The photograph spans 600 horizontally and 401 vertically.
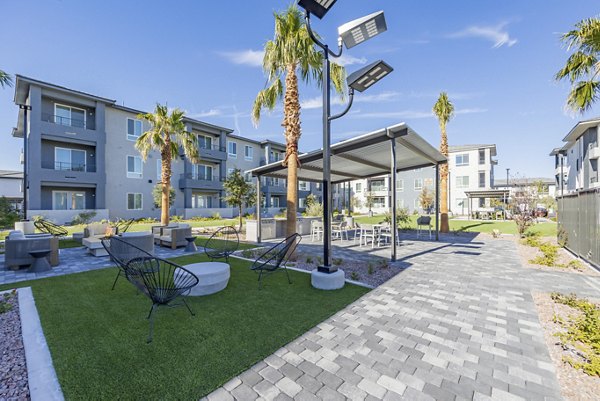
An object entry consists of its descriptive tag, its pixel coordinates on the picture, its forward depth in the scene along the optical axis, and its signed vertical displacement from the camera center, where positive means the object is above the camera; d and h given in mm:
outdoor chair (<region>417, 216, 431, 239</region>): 13086 -1037
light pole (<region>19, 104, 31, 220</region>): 13930 +2447
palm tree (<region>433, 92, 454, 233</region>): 16953 +5999
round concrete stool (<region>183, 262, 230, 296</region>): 4871 -1548
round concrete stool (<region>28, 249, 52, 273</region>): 6662 -1659
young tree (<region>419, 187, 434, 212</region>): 35156 +186
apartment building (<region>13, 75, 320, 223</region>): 18766 +3862
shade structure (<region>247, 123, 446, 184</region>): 7645 +1928
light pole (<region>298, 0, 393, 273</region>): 4492 +2610
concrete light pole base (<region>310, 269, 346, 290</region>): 5281 -1707
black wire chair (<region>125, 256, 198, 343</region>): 3410 -1315
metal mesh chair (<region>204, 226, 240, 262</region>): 6538 -1949
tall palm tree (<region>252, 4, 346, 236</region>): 7582 +4410
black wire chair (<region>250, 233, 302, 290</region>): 5441 -1555
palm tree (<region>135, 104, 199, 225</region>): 14844 +4086
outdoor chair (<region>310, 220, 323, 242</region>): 13009 -1617
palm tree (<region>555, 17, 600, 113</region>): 7387 +4550
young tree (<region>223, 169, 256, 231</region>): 16469 +936
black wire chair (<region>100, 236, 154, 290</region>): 6932 -1359
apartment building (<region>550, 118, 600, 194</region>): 22777 +4934
